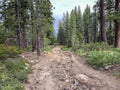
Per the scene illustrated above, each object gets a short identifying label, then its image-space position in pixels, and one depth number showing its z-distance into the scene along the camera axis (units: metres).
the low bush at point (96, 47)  7.36
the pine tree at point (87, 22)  29.30
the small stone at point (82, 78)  4.03
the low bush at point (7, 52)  5.60
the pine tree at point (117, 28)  7.38
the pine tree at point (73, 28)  27.22
